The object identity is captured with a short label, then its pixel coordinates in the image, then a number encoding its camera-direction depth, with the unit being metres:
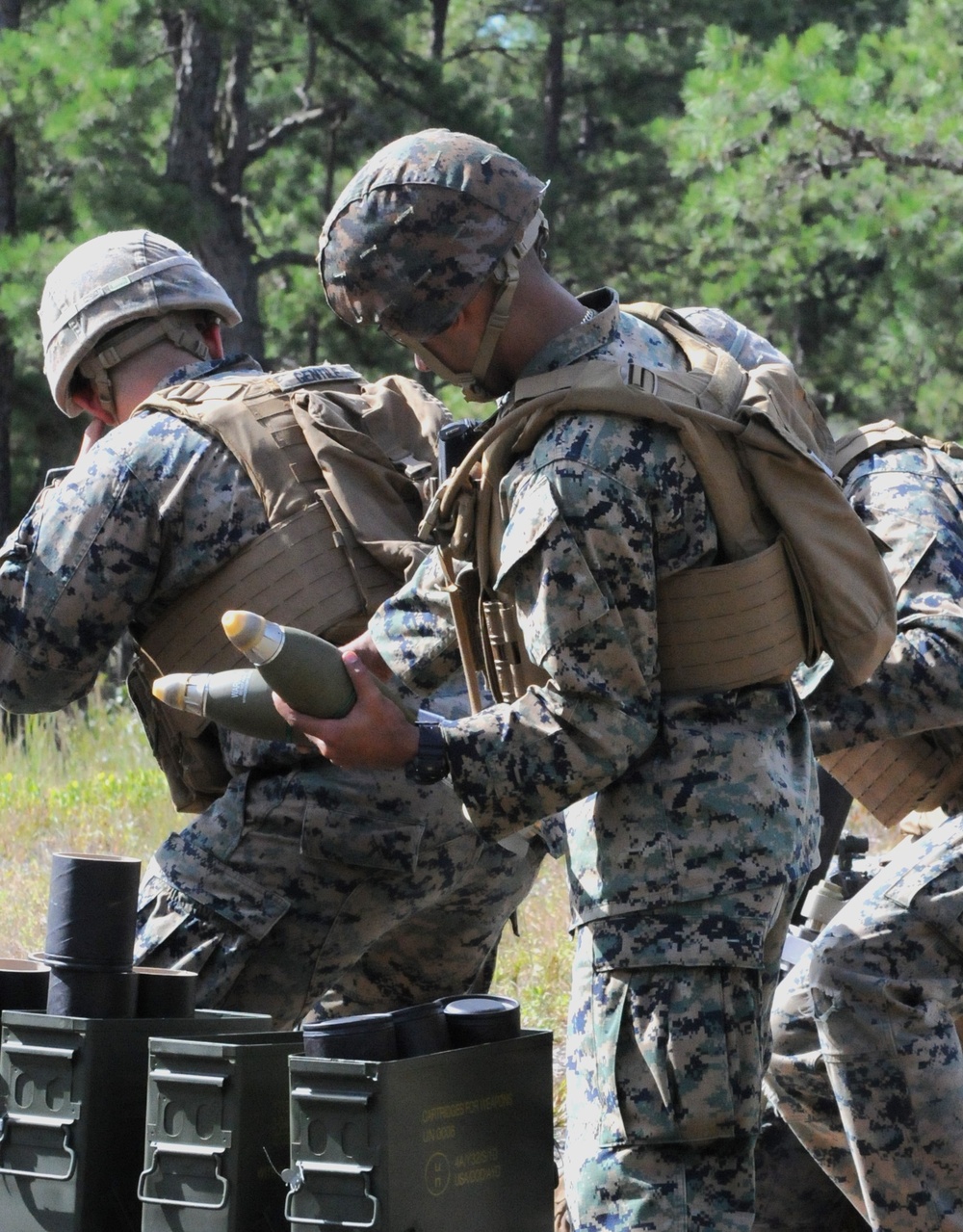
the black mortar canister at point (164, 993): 7.27
